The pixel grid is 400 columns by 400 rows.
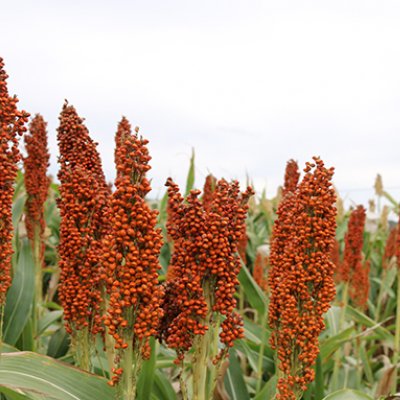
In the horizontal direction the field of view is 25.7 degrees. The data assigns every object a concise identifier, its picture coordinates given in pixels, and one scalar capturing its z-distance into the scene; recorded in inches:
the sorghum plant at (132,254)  31.0
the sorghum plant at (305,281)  35.5
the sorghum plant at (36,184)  52.0
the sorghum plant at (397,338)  59.3
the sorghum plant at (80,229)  36.2
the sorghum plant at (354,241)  63.9
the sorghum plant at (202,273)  32.3
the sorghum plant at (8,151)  32.8
